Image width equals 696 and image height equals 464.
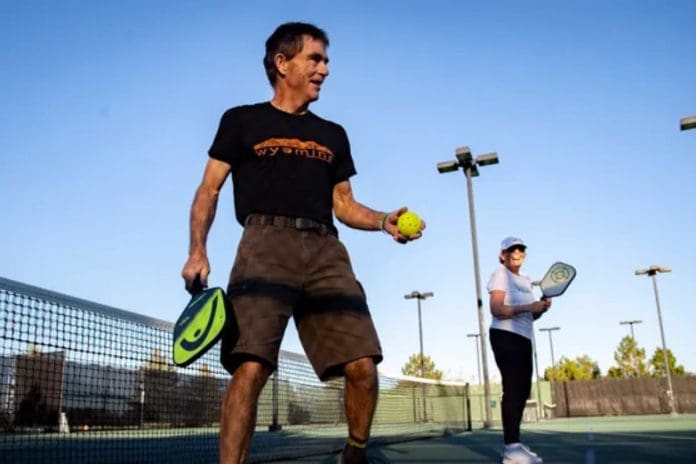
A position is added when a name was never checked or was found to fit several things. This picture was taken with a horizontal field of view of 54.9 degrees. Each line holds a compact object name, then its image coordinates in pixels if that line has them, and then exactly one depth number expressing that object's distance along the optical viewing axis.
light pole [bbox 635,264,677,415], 30.84
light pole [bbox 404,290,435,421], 35.17
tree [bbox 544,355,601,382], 58.66
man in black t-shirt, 3.05
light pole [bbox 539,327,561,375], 51.19
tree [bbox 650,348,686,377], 53.84
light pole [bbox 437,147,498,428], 17.80
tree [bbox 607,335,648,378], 53.06
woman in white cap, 5.41
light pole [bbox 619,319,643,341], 53.91
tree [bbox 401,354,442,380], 54.28
